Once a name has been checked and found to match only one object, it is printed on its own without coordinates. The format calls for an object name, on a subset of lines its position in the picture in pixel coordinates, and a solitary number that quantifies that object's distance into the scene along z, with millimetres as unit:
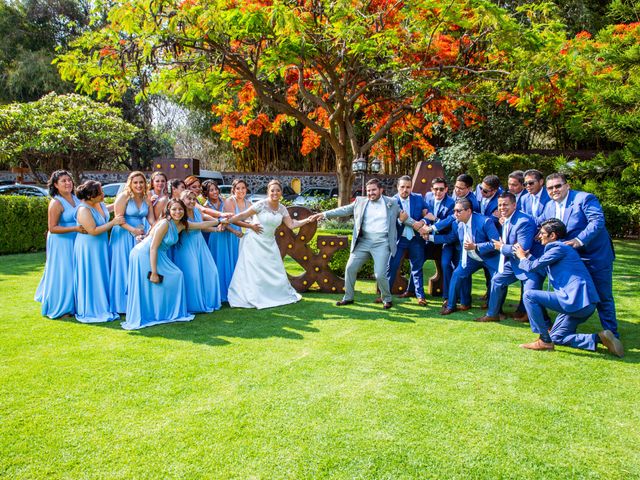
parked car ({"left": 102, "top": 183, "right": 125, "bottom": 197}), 21469
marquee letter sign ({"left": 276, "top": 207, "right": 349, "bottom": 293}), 7703
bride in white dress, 6719
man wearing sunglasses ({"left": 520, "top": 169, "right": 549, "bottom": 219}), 5695
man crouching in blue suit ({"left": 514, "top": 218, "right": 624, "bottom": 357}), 4676
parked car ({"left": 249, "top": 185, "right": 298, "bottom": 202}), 22025
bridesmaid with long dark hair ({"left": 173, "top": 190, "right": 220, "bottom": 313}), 6309
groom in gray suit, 6566
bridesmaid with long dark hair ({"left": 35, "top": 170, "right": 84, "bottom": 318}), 6008
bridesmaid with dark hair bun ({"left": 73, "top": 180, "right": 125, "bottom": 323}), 5934
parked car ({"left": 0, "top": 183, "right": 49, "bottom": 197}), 20094
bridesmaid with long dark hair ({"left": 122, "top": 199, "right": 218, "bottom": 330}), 5672
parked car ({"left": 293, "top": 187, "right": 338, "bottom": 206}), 19422
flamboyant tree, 8727
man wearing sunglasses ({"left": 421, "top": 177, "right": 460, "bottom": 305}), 6891
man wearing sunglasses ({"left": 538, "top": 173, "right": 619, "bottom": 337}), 4984
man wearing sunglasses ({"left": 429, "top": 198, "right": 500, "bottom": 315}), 6074
